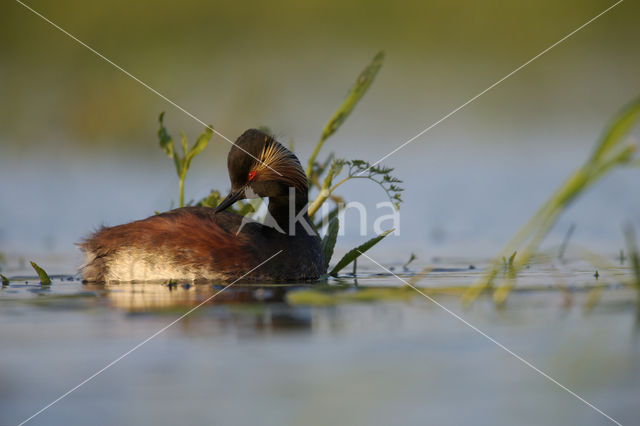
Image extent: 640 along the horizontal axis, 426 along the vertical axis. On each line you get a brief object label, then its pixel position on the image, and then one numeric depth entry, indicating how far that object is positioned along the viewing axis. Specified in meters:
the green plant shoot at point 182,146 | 13.81
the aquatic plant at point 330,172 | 13.00
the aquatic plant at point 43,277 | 12.53
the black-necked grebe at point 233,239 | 13.21
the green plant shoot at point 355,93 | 13.69
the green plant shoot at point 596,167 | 4.89
